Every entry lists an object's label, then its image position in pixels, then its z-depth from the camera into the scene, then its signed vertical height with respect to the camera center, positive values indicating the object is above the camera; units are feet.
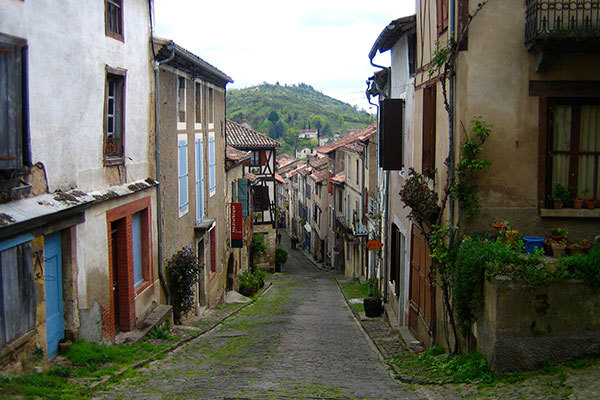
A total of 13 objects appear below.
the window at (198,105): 59.67 +5.48
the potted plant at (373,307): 57.16 -13.31
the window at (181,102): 51.77 +5.05
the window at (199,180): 59.67 -1.70
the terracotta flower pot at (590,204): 30.78 -2.23
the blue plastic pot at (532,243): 29.14 -3.91
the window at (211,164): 66.49 -0.19
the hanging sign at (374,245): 63.05 -8.48
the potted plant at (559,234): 30.30 -3.63
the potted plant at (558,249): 28.71 -4.12
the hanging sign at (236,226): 79.51 -8.25
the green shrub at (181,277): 48.26 -8.90
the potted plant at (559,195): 30.73 -1.77
